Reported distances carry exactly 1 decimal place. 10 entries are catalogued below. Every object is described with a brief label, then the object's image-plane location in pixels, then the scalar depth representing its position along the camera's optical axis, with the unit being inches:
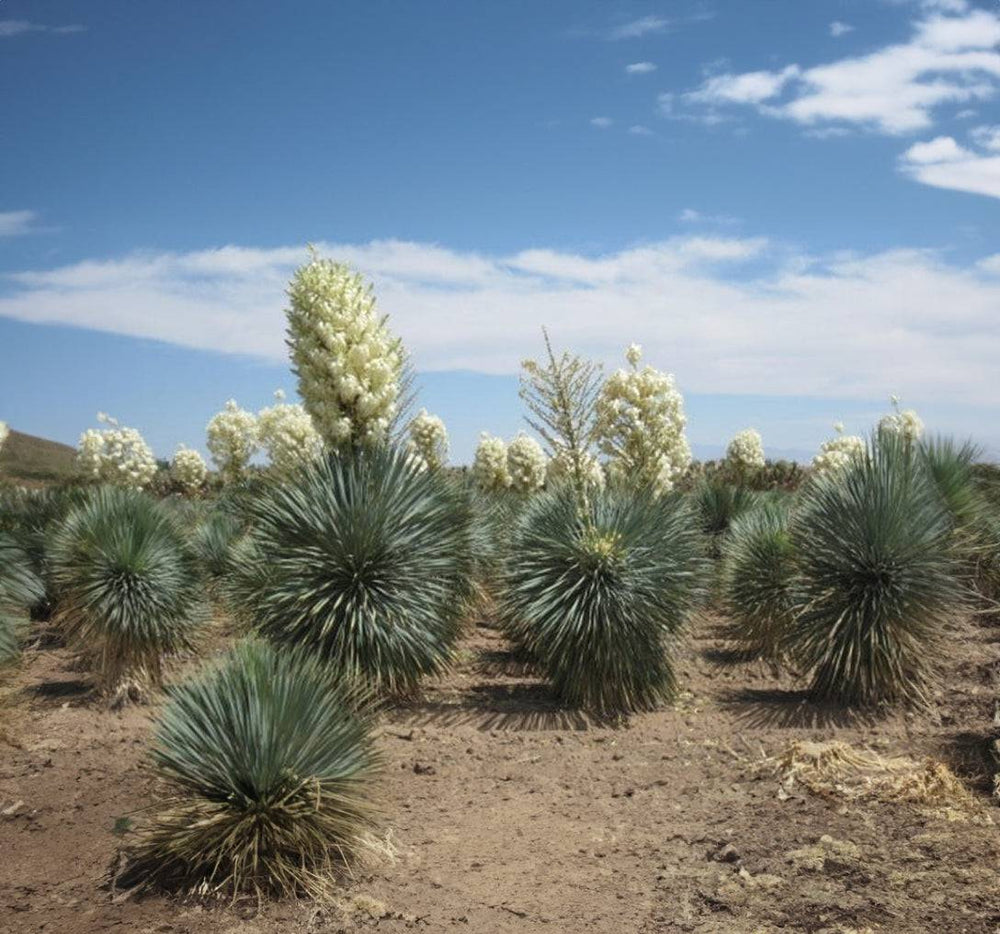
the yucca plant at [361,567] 290.7
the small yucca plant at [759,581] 373.1
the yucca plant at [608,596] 300.2
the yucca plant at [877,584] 299.7
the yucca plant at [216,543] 437.7
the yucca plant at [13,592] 323.3
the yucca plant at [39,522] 472.4
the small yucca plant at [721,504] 531.2
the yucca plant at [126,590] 346.9
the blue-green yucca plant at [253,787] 184.5
